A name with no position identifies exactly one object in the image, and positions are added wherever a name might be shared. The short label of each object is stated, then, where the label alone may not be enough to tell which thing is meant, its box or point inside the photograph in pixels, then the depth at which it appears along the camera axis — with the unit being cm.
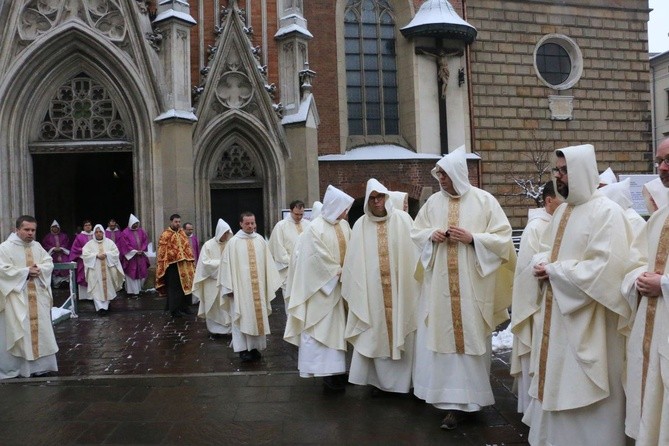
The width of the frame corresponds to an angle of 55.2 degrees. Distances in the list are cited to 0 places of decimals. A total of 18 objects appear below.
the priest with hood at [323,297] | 651
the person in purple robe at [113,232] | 1588
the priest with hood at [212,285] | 1010
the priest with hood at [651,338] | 364
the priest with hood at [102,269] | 1326
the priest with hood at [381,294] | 620
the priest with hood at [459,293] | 535
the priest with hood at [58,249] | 1634
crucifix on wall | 2077
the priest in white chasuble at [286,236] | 1138
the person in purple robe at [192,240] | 1313
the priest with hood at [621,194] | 546
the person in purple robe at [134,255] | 1545
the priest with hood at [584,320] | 415
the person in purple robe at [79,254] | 1489
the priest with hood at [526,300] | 504
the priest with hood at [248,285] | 829
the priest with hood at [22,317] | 752
